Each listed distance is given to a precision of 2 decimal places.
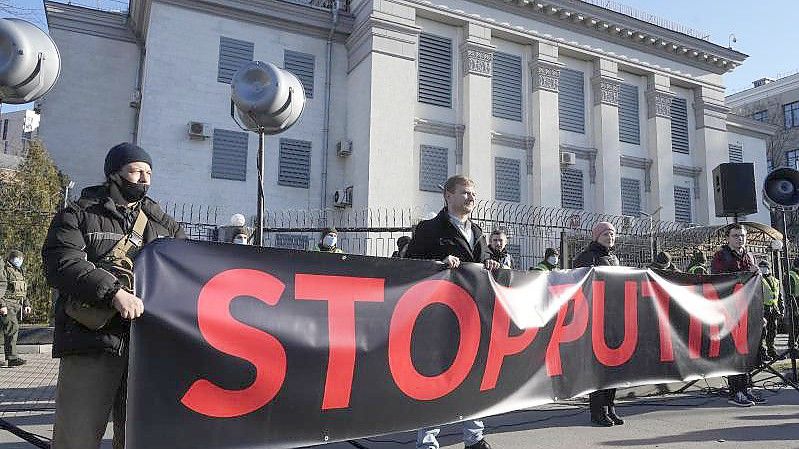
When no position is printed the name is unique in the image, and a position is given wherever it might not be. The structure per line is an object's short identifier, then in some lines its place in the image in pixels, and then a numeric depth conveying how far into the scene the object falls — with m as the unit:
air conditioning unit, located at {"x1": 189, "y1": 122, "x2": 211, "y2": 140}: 19.28
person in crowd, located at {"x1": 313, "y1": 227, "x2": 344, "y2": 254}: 9.31
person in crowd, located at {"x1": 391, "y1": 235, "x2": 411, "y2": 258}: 9.07
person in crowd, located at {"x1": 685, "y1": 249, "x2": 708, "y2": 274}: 9.58
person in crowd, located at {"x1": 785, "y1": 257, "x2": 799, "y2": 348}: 10.11
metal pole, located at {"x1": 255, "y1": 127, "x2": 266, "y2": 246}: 4.97
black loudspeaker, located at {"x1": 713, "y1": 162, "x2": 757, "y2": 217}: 9.73
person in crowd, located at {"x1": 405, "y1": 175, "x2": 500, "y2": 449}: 4.42
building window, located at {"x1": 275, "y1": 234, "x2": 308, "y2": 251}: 19.38
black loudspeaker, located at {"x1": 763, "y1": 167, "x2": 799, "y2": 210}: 8.67
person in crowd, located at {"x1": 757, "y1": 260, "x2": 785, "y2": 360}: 8.82
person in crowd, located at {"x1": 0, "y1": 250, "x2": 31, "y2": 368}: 8.91
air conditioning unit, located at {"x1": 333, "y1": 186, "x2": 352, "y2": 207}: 20.84
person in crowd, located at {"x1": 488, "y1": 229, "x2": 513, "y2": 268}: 8.22
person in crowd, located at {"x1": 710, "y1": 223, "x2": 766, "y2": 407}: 6.84
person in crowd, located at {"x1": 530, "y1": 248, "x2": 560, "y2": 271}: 9.86
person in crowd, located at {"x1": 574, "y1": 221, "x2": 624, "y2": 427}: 5.44
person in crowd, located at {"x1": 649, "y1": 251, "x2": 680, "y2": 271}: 8.94
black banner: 2.99
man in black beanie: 2.77
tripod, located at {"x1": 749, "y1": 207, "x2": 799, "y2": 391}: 6.72
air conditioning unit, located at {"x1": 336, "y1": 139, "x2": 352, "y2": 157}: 21.31
